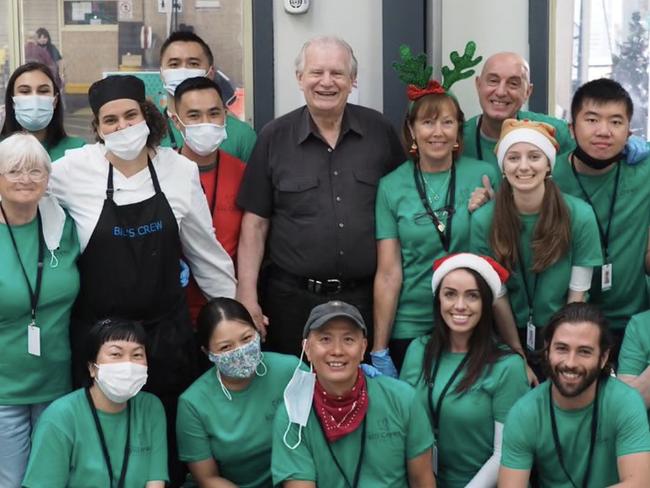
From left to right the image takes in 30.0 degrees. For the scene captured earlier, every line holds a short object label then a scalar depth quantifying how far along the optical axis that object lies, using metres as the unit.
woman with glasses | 4.35
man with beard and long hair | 4.20
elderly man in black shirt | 4.83
